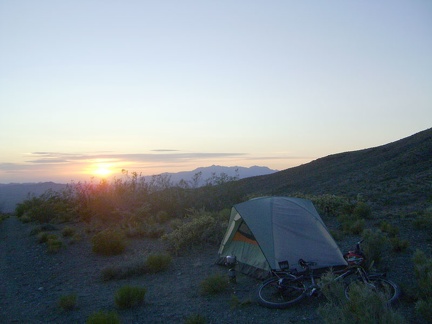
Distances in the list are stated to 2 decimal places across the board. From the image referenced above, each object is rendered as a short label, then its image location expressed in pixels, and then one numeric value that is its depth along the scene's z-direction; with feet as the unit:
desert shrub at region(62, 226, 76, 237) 55.26
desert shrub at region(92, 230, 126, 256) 44.19
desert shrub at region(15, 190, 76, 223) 69.56
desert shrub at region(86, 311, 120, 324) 21.04
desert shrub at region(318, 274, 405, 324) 15.31
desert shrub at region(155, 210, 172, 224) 63.48
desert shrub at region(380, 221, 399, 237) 40.01
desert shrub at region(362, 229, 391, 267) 30.71
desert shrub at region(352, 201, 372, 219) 51.03
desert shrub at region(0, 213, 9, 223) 81.02
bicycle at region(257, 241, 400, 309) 24.40
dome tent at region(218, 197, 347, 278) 30.04
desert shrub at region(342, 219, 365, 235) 43.27
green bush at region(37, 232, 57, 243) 51.34
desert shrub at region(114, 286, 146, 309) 25.73
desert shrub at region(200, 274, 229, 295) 28.02
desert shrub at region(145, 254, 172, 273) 35.53
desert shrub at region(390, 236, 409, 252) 34.40
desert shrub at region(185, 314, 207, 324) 22.10
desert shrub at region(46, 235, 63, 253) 45.56
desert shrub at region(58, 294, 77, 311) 26.37
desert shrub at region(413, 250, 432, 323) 20.11
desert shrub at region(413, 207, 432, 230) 40.94
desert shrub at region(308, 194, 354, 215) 55.77
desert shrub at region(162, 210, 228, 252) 43.19
